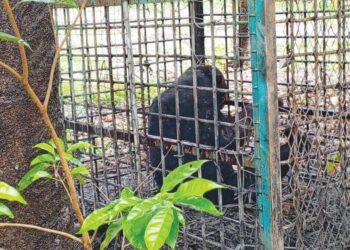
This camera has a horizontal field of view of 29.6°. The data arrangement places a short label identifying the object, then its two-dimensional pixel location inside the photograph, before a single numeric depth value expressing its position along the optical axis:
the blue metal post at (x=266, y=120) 2.77
